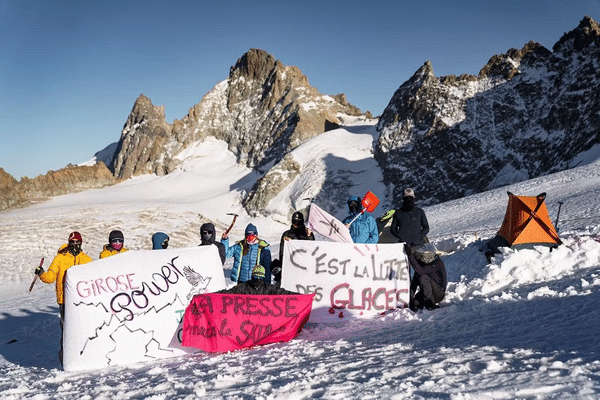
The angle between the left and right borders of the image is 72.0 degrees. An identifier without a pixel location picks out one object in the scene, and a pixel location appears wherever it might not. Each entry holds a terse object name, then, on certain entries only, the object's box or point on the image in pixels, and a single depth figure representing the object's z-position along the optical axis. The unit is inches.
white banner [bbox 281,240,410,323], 294.2
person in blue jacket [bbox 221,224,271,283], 292.7
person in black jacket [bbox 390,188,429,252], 313.9
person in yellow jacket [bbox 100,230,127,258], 276.7
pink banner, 242.1
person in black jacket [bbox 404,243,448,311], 275.3
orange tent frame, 366.9
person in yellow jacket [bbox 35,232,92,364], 260.2
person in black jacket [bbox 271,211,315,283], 318.3
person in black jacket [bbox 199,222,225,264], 302.5
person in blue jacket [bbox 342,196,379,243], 327.6
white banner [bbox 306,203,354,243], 335.0
